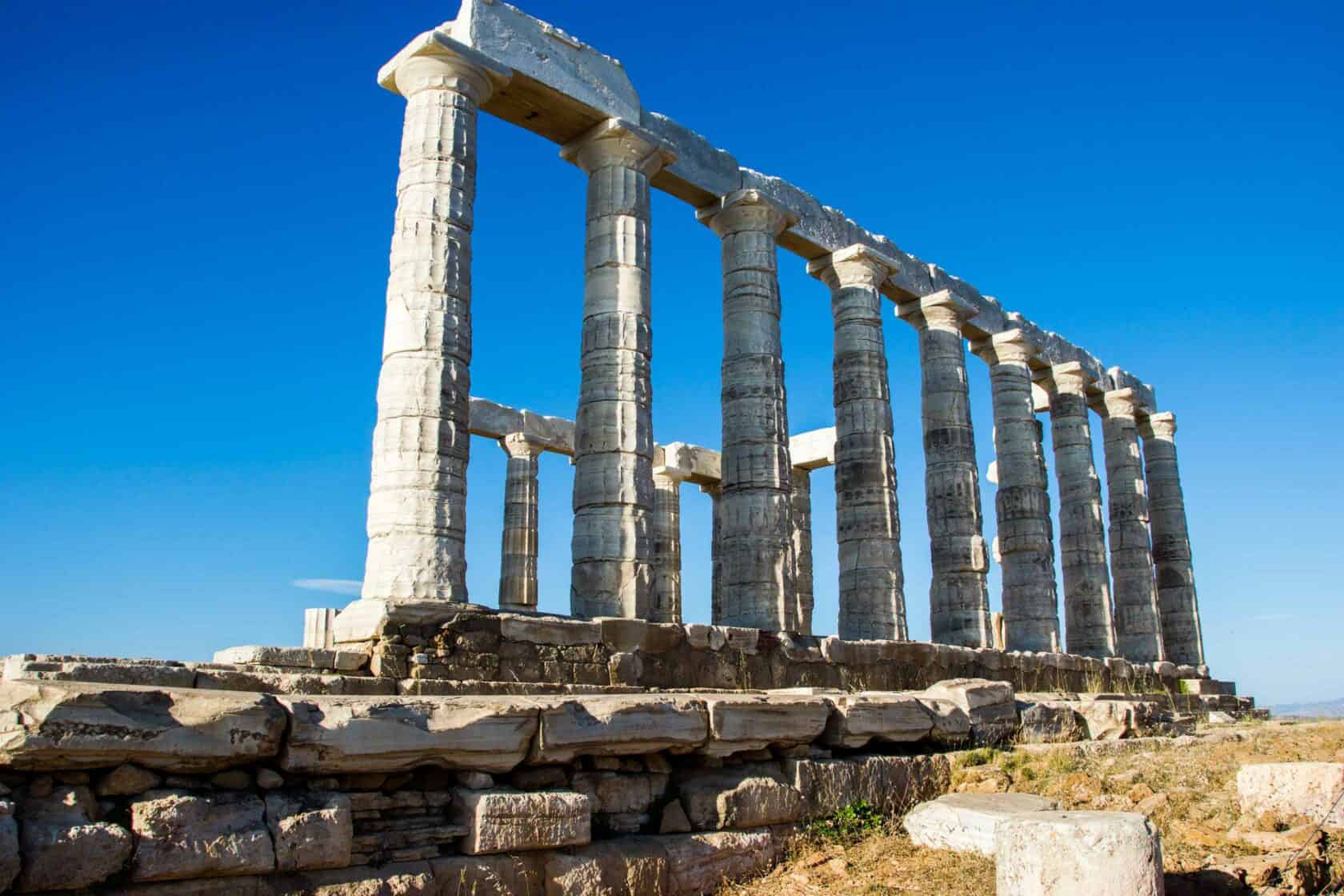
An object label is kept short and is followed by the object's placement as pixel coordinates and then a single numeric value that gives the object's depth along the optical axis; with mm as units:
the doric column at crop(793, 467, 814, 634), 27891
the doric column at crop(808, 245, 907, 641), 19078
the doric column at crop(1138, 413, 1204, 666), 28156
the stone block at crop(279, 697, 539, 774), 6012
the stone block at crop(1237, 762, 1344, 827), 7734
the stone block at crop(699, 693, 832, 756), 8008
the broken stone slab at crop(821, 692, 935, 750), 9070
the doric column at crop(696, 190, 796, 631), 16906
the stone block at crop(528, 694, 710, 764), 6949
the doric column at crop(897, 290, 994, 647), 20578
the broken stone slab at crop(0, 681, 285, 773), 5215
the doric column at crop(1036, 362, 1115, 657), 24391
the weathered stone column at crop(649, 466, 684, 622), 26594
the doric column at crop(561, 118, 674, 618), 14914
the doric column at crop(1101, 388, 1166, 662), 26531
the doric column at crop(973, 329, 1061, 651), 22484
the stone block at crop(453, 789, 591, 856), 6414
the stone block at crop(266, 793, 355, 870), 5750
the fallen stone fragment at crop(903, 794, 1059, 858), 7652
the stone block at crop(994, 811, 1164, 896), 5832
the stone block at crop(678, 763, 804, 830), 7641
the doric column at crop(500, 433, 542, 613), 24875
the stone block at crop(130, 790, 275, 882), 5348
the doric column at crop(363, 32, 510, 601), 12531
